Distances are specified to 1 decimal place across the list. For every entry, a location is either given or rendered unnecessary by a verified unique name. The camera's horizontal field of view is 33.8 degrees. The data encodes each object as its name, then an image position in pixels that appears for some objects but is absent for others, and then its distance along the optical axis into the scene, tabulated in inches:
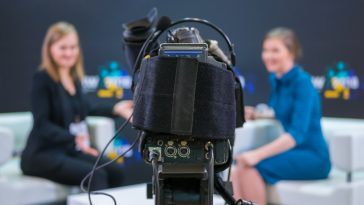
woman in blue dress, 142.6
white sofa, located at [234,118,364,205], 135.3
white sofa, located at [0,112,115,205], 141.7
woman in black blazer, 147.2
